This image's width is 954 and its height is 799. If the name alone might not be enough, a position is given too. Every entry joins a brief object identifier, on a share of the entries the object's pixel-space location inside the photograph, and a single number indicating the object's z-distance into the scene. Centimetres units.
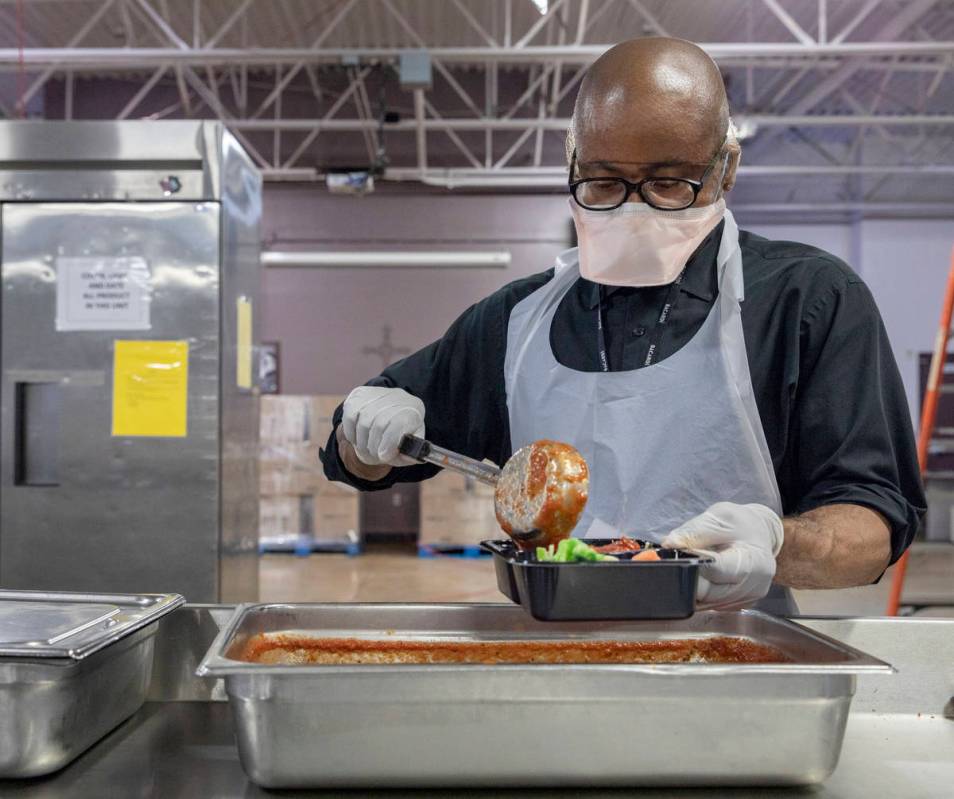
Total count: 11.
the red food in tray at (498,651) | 131
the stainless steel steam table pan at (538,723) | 102
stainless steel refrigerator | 332
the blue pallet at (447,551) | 956
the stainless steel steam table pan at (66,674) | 106
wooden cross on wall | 1102
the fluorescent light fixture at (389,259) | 1017
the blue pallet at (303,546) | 945
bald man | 147
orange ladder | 487
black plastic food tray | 107
